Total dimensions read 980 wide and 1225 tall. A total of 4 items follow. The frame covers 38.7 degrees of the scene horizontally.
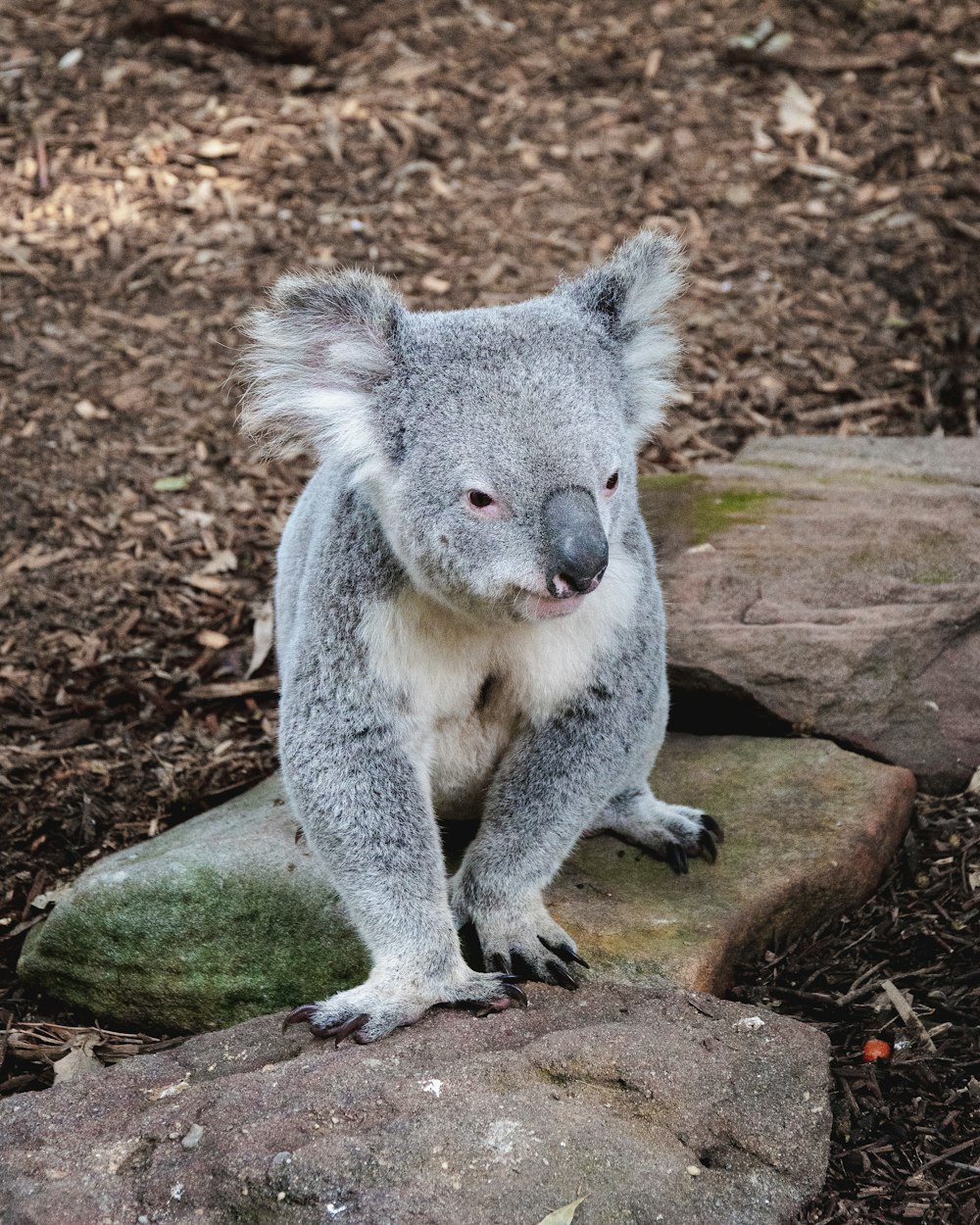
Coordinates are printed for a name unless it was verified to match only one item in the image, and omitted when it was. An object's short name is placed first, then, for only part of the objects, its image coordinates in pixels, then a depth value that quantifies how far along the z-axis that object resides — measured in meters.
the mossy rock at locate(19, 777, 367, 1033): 4.14
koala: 3.26
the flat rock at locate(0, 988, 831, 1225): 2.86
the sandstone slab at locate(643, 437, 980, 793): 4.94
